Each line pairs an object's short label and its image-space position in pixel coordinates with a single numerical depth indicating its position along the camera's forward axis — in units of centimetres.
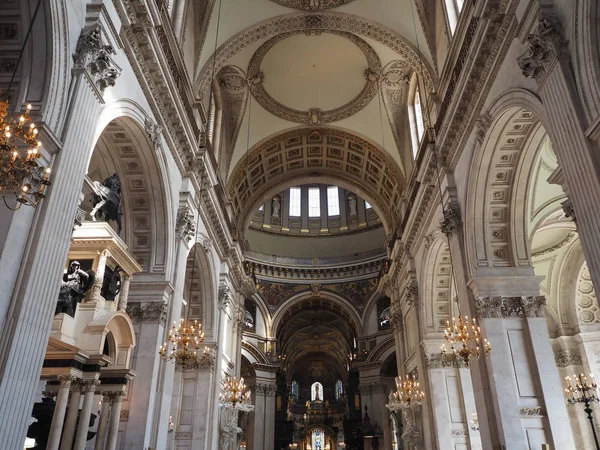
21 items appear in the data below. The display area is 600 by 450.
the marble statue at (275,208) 3819
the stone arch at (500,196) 1170
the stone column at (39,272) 579
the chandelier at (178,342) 1084
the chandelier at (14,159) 498
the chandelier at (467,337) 1052
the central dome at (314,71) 2033
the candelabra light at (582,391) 1570
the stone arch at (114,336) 899
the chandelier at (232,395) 1886
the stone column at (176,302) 1169
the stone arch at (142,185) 1170
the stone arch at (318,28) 1688
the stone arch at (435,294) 1809
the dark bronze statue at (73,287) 878
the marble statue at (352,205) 3825
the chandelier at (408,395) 1840
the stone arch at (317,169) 2319
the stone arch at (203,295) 1825
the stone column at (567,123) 688
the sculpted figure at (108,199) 986
